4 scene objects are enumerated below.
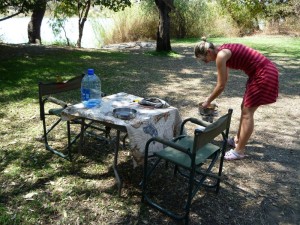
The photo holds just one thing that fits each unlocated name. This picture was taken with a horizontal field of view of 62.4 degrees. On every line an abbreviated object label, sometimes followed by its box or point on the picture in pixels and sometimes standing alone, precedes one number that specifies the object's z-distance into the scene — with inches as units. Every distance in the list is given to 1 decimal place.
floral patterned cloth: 85.3
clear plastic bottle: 97.7
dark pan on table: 86.7
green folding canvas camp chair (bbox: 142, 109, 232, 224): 72.9
